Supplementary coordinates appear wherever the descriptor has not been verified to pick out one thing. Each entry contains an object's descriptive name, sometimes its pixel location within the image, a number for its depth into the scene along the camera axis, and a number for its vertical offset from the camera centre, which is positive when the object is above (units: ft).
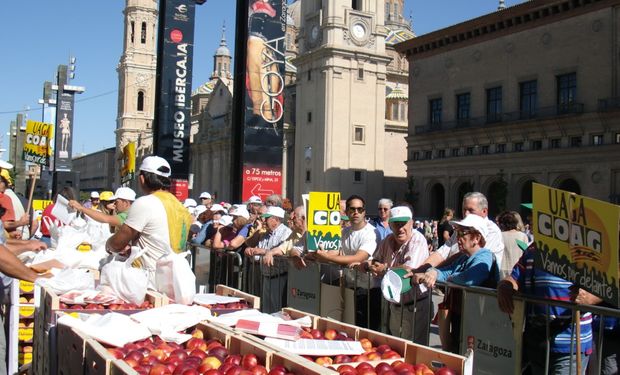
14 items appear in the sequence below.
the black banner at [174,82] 61.36 +10.40
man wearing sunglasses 24.53 -1.85
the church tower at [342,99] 184.96 +27.73
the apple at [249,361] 13.17 -3.02
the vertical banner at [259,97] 51.37 +7.61
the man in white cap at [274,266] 29.68 -2.72
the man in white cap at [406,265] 21.90 -1.96
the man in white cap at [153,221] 18.89 -0.63
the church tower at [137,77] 314.35 +55.05
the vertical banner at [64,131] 82.64 +7.67
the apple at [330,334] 15.56 -2.92
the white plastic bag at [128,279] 18.49 -2.14
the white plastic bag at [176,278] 18.11 -2.06
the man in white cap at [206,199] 53.46 -0.01
